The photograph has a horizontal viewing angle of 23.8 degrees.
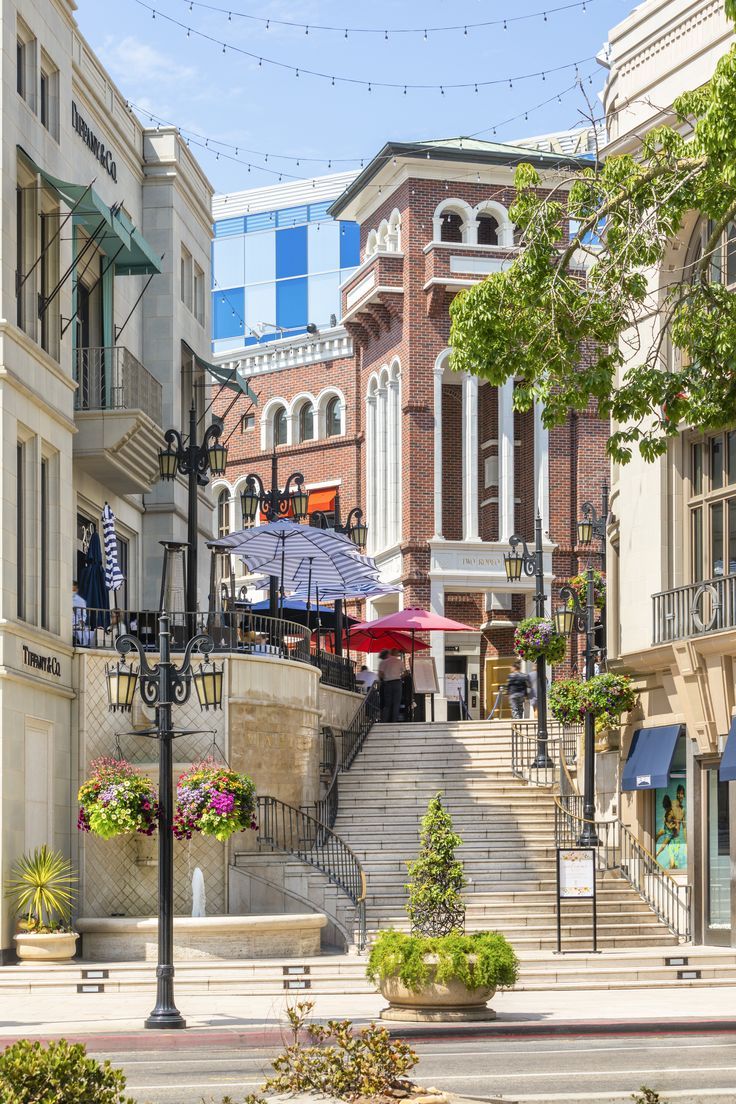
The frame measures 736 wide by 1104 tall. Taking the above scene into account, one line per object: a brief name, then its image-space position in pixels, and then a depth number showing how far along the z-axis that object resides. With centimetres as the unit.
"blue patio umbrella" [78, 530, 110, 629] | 2930
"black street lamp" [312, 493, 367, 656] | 3838
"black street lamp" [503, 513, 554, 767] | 3262
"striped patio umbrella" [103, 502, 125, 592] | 3072
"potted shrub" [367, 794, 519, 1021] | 1823
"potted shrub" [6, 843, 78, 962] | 2402
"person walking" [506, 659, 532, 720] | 3888
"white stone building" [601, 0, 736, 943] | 2738
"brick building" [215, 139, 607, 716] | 4841
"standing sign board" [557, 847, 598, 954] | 2459
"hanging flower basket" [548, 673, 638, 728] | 2966
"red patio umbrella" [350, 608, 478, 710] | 3909
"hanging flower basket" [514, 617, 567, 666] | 3288
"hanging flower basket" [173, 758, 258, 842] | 2580
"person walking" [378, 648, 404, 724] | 3822
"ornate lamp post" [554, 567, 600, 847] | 2866
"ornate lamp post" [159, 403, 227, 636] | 2870
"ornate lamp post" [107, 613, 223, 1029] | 1753
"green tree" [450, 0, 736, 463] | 1507
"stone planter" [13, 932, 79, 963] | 2394
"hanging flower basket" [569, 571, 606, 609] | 3665
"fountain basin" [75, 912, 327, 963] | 2475
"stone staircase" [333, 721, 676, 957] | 2712
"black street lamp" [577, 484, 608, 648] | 3692
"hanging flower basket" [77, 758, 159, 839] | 2527
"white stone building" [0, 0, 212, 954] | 2516
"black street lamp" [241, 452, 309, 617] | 3416
